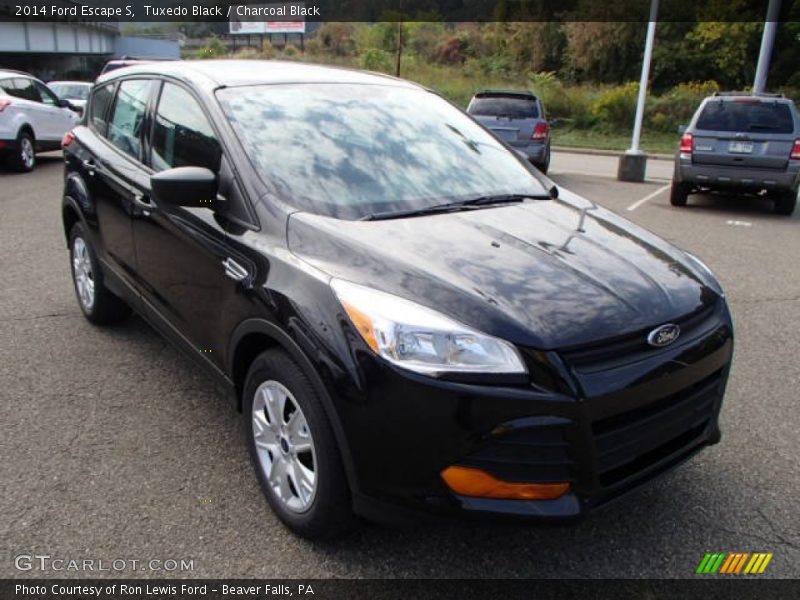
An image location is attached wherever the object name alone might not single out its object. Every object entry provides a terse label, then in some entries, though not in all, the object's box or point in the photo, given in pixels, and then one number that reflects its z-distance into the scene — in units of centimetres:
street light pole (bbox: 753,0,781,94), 1633
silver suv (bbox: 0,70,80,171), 1180
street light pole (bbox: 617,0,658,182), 1366
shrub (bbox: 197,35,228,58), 5870
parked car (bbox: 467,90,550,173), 1243
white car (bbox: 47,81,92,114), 1912
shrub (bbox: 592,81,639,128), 2962
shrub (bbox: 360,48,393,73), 4728
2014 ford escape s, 208
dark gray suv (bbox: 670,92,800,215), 947
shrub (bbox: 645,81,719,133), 2945
